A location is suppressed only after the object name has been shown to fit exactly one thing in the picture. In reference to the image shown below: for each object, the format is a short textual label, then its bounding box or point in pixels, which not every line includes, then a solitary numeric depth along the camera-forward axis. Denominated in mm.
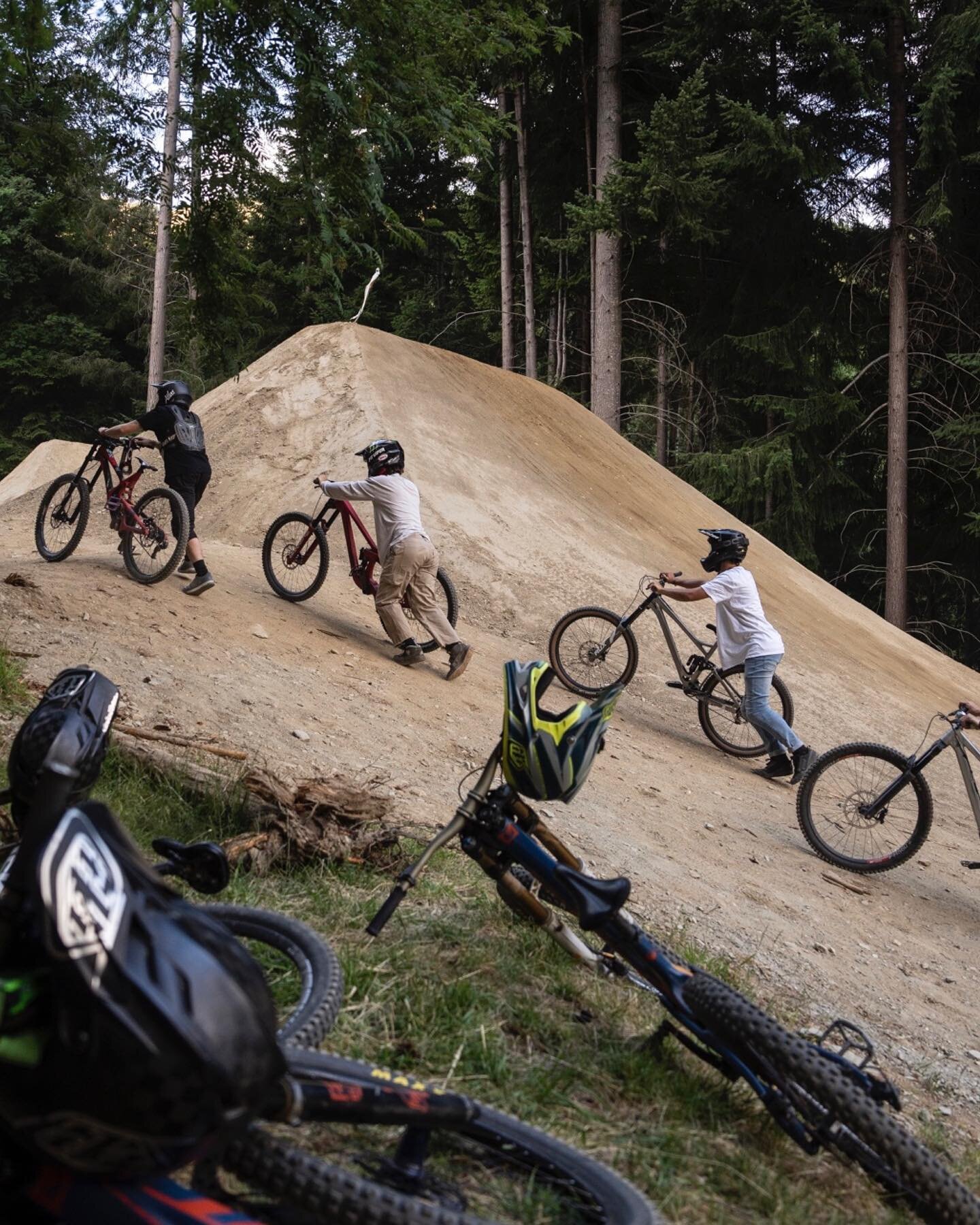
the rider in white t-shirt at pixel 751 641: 9500
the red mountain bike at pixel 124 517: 9750
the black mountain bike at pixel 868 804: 7520
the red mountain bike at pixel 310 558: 10328
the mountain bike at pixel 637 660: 10242
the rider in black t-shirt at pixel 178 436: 10125
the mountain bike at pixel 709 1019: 2773
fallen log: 5457
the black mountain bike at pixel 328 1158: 1770
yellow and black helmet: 3281
